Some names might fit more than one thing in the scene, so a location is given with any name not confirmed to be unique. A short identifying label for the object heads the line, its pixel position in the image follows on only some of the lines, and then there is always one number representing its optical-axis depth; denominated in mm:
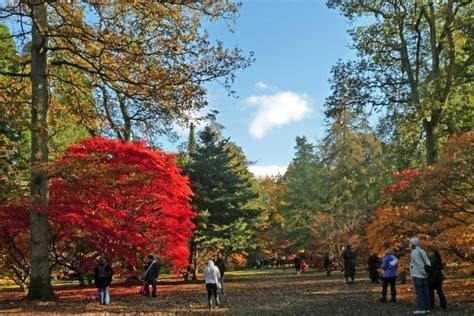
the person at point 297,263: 37791
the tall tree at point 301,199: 46438
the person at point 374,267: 21516
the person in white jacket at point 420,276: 11055
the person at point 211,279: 13844
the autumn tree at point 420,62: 19453
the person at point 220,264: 20734
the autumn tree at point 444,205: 11612
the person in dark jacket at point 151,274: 17698
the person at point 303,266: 39494
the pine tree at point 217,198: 30438
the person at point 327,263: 32812
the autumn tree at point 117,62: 13703
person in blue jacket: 13766
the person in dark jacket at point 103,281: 15336
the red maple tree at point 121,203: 15641
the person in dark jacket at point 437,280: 11449
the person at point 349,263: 22016
